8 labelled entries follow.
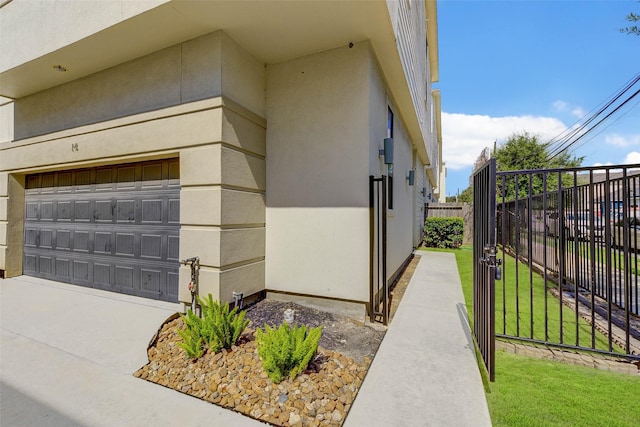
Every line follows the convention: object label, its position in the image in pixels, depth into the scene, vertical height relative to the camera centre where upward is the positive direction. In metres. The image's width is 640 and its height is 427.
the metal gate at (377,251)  3.99 -0.48
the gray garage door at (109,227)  4.42 -0.17
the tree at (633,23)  3.95 +2.79
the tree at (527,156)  23.20 +5.38
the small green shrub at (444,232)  11.62 -0.52
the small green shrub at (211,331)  2.95 -1.21
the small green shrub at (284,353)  2.50 -1.21
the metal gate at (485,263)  2.71 -0.45
